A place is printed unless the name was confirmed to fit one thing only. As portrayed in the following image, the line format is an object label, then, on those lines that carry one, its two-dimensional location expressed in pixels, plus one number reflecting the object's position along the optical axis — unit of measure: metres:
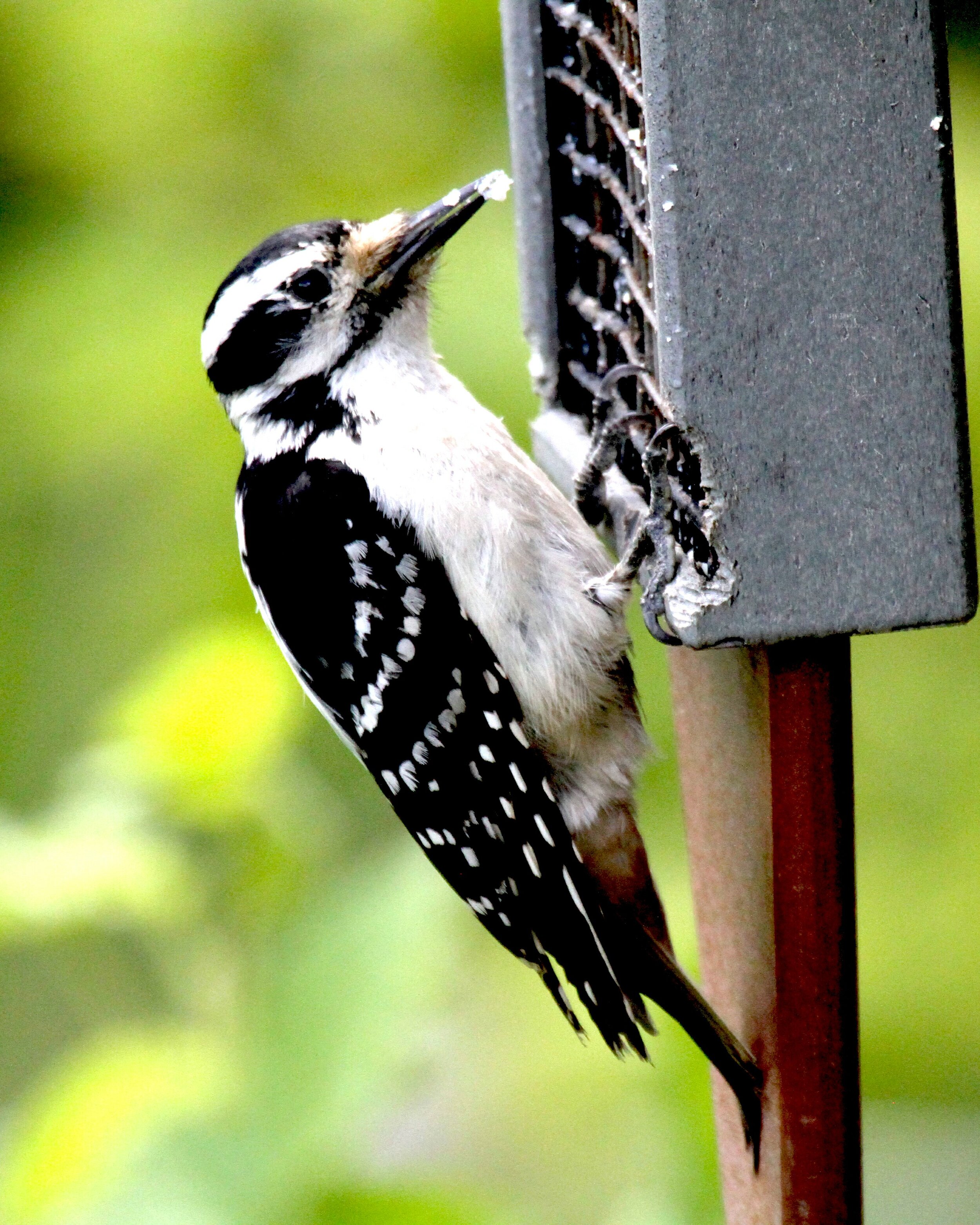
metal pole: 3.81
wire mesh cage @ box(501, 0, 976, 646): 3.78
